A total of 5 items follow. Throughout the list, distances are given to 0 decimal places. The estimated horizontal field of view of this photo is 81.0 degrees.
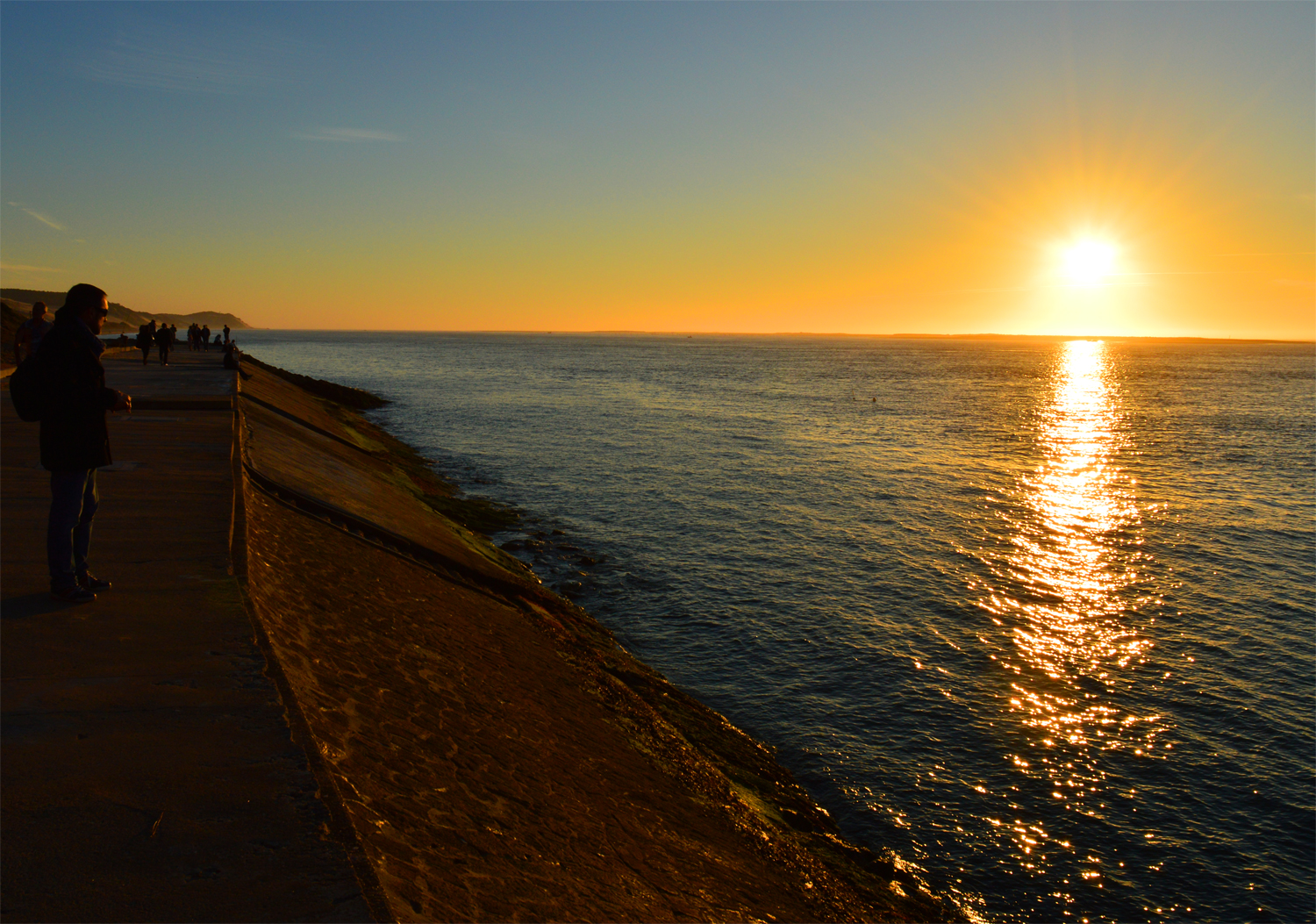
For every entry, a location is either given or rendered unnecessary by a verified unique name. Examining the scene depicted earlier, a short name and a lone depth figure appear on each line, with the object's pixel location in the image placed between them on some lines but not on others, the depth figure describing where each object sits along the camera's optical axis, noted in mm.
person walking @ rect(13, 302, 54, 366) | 15664
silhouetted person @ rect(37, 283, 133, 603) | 6492
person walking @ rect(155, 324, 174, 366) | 37719
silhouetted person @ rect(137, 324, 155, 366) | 37469
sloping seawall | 5516
